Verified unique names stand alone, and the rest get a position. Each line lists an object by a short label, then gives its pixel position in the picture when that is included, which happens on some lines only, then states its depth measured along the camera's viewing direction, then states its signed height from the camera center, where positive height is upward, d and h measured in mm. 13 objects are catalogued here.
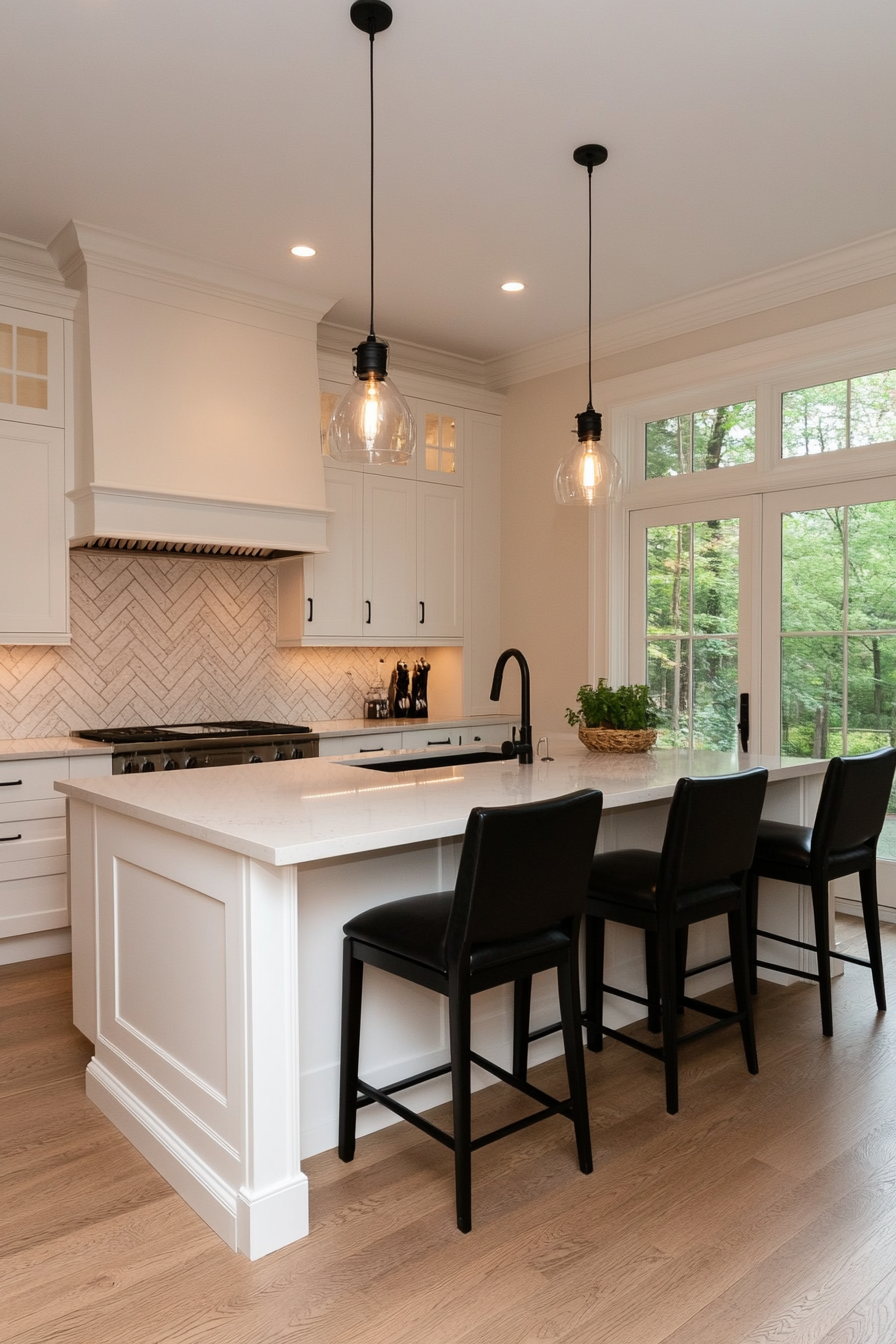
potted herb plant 3250 -215
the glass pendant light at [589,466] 3146 +656
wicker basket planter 3238 -281
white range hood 3814 +1129
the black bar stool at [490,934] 1882 -595
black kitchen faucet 2904 -195
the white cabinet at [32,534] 3779 +532
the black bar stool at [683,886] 2391 -613
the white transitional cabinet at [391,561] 4797 +544
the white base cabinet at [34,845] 3598 -712
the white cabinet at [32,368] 3811 +1229
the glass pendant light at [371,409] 2441 +665
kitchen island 1880 -664
